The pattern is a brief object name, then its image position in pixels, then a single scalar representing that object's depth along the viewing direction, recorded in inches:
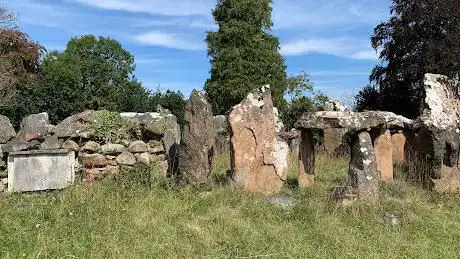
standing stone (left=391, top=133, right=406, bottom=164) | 527.4
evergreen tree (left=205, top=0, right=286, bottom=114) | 989.2
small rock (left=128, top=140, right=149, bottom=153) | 388.8
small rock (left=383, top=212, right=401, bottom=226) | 288.5
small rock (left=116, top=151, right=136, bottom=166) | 383.9
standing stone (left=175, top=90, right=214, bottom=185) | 340.5
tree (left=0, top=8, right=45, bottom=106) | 733.3
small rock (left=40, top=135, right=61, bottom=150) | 374.3
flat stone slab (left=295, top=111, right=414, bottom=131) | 327.3
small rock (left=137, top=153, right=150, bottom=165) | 386.3
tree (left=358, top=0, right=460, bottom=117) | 690.2
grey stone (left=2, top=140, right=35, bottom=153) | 359.6
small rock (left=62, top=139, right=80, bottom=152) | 377.8
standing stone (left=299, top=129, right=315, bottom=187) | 368.5
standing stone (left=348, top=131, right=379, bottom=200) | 320.5
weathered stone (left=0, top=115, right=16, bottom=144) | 369.7
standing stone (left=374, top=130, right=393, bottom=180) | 415.0
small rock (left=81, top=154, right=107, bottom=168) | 378.6
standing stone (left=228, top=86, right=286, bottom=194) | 345.1
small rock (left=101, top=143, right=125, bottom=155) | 382.0
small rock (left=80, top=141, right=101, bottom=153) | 380.8
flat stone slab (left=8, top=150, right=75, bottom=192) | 357.4
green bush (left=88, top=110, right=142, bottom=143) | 387.5
